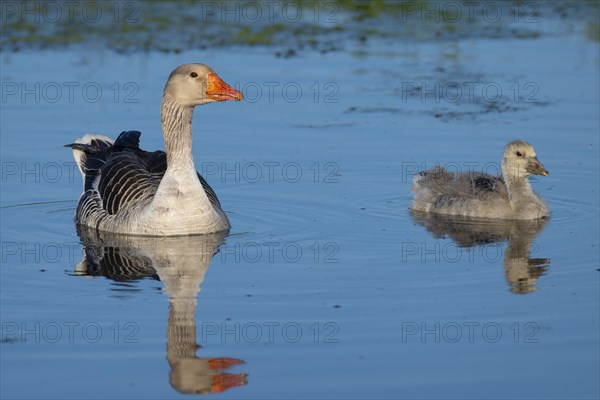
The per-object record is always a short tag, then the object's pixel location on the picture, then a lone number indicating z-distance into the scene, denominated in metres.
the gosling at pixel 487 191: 12.84
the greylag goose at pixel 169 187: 11.95
